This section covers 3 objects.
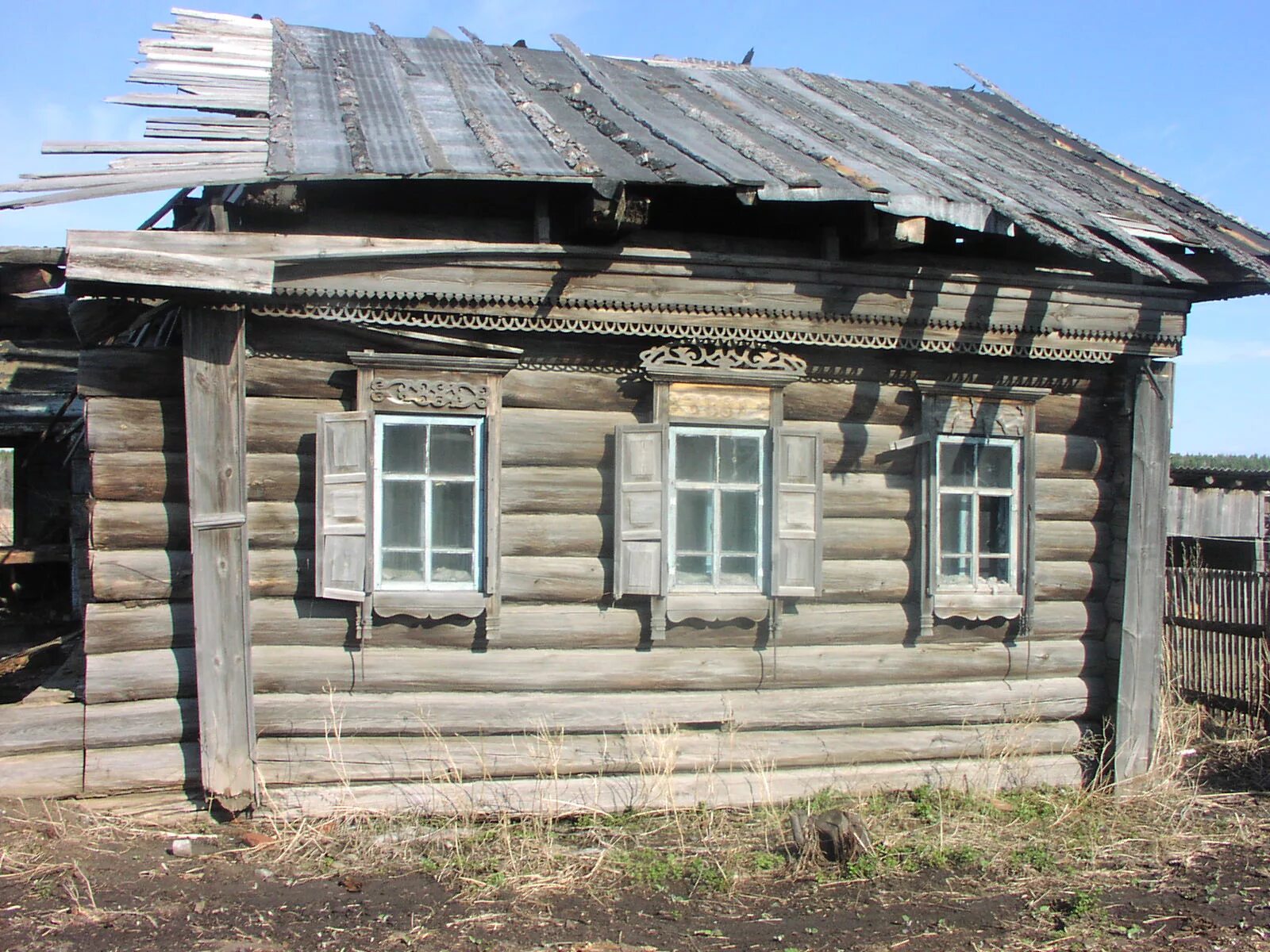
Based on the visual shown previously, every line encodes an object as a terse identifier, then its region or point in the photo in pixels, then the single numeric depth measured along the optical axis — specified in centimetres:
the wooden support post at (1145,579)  655
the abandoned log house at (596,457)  534
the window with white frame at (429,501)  564
